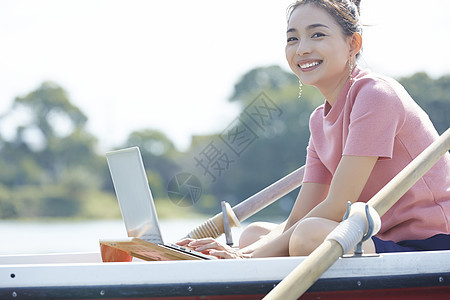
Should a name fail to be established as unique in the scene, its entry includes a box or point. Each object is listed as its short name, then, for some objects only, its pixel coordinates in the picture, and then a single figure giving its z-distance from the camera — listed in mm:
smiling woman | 4107
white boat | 3566
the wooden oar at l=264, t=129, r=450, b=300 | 3374
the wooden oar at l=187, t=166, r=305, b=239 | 5426
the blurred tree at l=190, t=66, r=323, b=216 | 55337
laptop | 3948
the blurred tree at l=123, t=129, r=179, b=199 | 58002
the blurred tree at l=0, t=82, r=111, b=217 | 61276
